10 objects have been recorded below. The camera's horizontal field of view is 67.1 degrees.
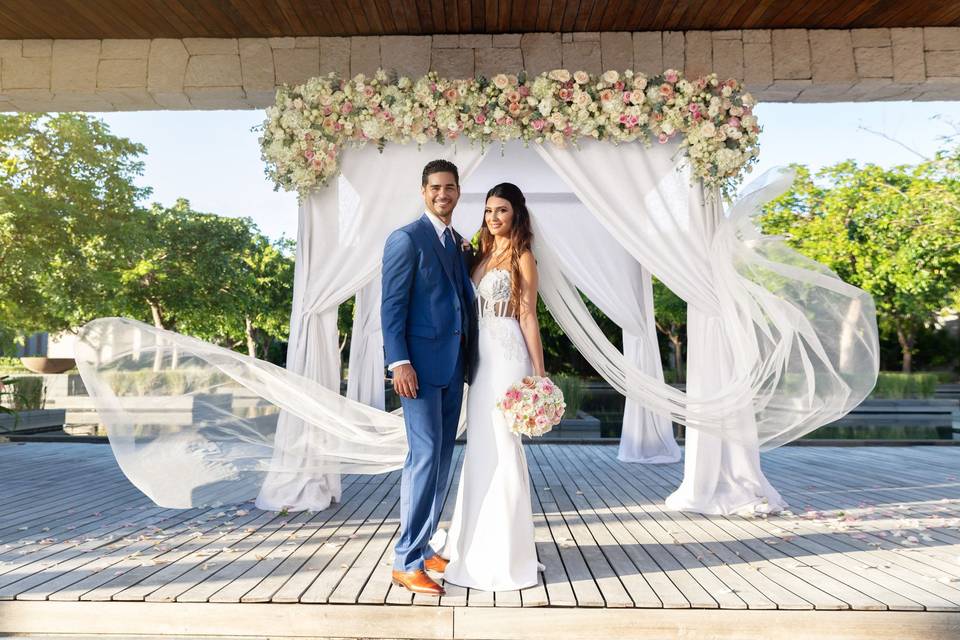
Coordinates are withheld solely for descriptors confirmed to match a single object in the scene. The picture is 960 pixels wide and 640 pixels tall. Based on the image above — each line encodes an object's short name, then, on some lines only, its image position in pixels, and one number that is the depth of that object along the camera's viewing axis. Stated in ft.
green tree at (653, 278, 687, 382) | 74.08
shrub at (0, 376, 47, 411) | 34.04
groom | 10.50
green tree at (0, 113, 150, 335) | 43.60
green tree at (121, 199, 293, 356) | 66.90
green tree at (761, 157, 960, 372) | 54.95
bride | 10.56
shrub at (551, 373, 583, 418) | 33.36
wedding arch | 14.73
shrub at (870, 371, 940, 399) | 52.95
